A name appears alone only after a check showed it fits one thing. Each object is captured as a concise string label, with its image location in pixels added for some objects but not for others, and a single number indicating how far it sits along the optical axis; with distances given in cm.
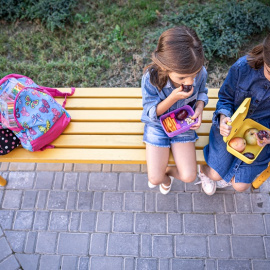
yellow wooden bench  263
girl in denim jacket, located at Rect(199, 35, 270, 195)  235
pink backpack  247
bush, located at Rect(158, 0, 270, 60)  384
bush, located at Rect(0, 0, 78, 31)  418
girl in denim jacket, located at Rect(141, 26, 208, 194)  214
